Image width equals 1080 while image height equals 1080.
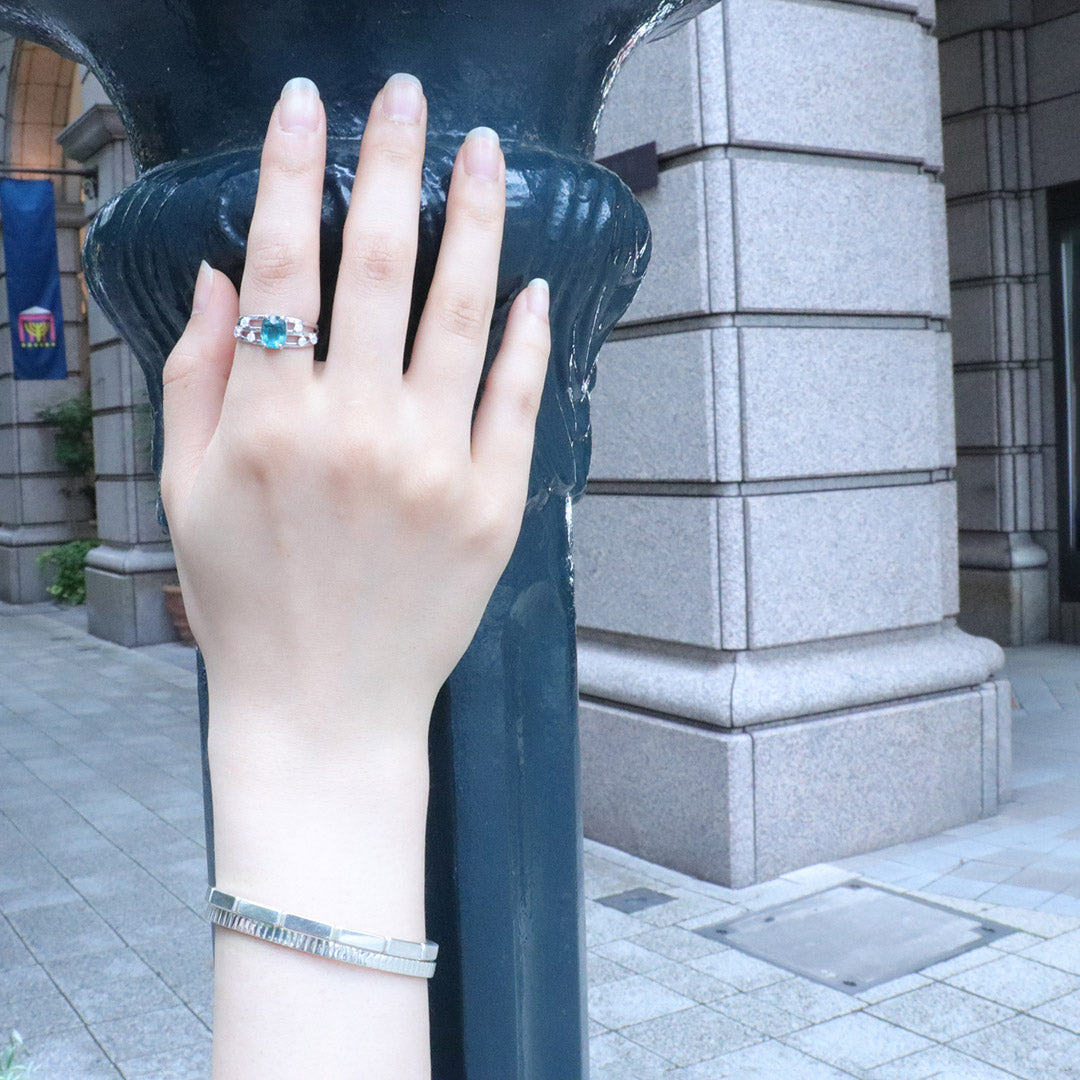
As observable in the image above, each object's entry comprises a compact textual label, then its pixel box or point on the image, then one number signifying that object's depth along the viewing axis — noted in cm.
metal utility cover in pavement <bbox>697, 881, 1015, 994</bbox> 393
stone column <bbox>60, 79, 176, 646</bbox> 1147
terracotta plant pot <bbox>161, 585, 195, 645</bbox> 1147
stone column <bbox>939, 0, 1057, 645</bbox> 983
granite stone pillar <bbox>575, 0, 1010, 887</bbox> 472
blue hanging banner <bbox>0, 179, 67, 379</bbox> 1274
